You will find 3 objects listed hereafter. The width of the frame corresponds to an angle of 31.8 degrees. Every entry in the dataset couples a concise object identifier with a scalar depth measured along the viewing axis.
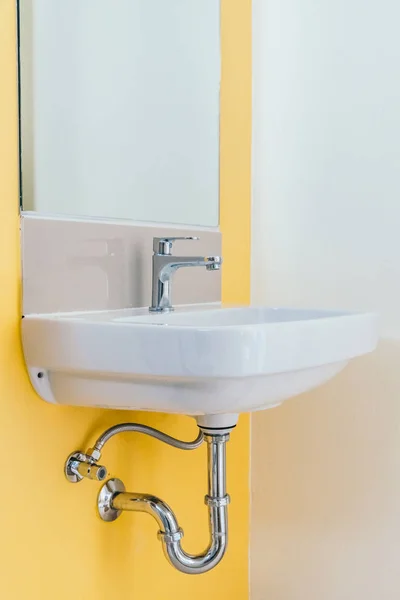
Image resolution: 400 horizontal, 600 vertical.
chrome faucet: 1.16
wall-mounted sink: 0.83
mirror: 1.00
